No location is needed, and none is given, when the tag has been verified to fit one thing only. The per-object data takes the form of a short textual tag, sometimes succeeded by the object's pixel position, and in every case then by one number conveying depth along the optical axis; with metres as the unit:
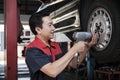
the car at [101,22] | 2.70
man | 2.00
